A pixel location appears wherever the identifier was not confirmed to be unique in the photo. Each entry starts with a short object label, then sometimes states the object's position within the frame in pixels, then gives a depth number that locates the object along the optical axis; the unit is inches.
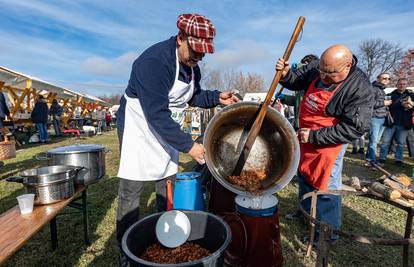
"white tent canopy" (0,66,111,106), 384.3
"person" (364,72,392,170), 244.5
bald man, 88.6
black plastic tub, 57.2
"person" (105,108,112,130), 828.4
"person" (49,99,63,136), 536.1
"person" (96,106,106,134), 719.6
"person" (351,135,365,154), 322.7
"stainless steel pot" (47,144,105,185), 106.0
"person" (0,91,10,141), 276.6
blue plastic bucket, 127.0
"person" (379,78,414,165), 247.6
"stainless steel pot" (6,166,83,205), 82.4
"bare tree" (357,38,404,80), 1416.3
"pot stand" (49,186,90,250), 110.2
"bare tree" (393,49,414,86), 1342.3
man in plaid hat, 69.5
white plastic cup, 76.3
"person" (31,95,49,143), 433.1
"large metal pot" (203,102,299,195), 84.8
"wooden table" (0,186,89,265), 57.1
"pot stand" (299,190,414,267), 58.1
